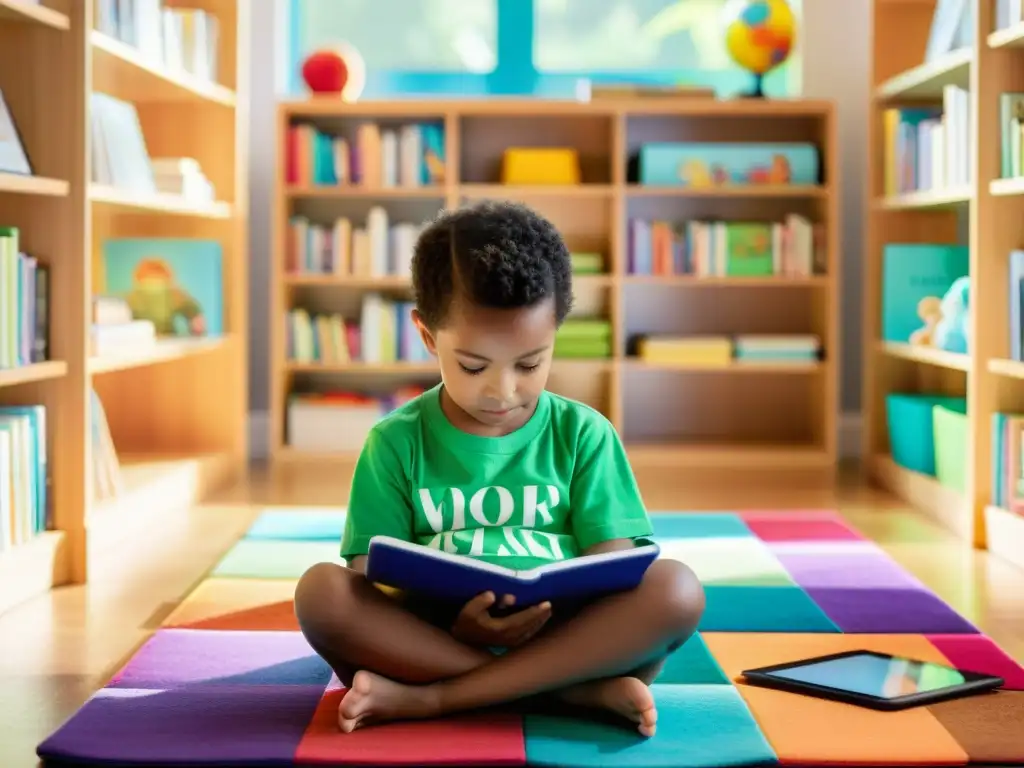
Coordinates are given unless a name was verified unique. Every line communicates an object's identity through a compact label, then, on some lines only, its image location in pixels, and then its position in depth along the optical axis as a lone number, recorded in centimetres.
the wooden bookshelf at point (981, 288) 306
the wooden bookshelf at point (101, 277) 263
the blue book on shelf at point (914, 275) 400
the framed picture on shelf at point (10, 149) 250
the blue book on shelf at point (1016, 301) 295
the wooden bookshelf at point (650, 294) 457
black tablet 186
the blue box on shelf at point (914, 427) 366
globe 439
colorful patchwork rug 163
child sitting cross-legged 171
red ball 443
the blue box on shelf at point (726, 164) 442
